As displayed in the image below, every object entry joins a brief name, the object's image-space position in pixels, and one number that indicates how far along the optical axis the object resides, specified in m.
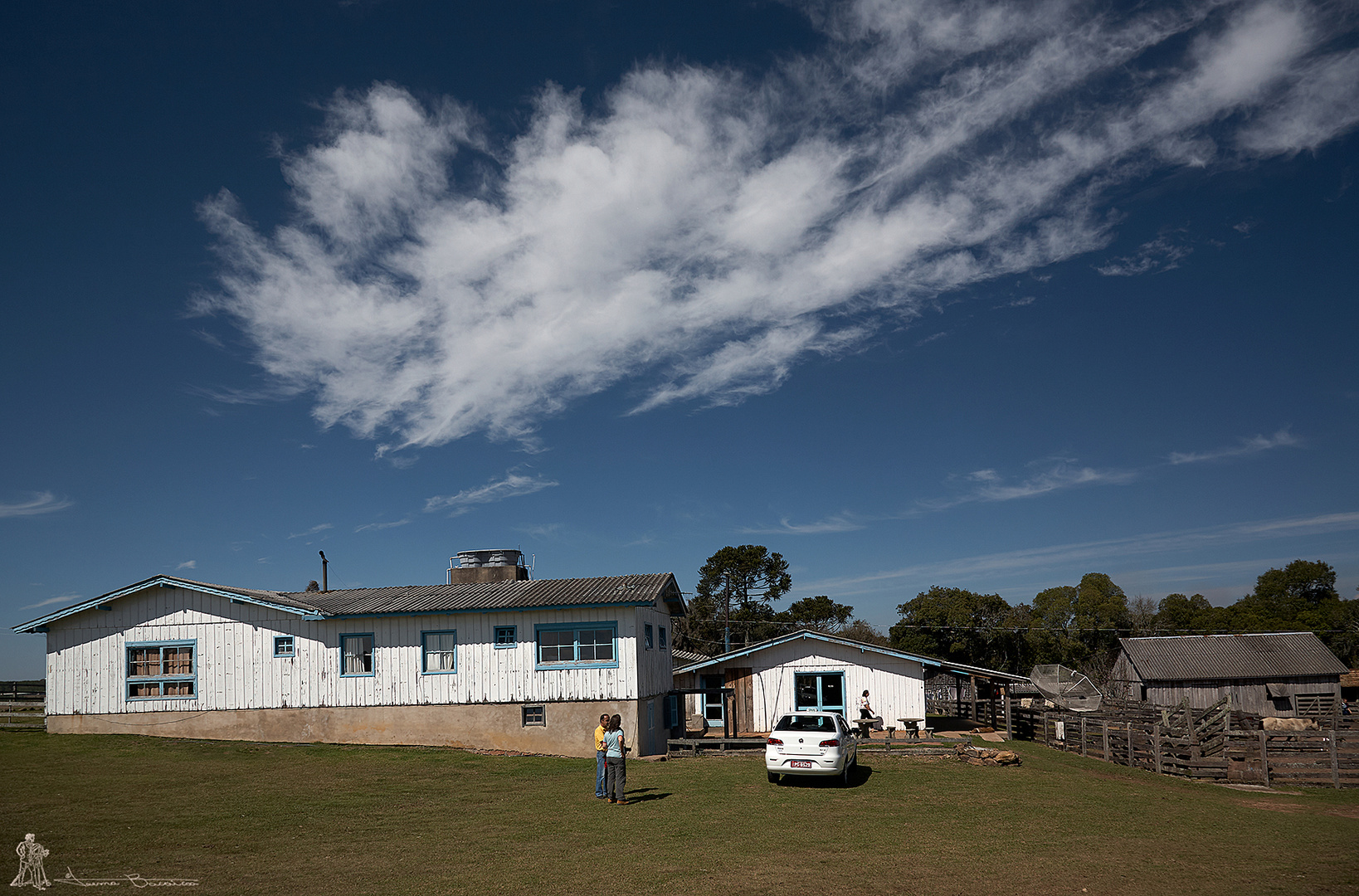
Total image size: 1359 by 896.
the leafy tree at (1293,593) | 80.88
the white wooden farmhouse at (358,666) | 28.62
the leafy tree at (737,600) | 79.00
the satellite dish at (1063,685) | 42.81
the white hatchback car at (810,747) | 20.23
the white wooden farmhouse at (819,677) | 33.59
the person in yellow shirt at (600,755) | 17.52
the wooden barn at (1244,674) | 56.28
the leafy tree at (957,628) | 74.19
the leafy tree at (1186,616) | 81.88
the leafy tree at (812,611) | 85.19
